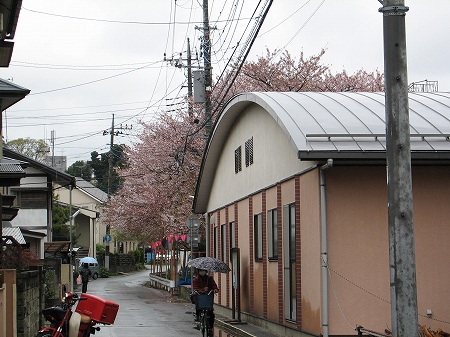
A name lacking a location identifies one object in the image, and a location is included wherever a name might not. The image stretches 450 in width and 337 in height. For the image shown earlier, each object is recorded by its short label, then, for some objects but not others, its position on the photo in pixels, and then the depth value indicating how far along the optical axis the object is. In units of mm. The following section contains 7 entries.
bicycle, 20844
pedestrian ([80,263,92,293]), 44812
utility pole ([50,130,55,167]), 83156
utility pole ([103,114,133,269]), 75256
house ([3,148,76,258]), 44844
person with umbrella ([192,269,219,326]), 21562
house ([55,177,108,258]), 79938
